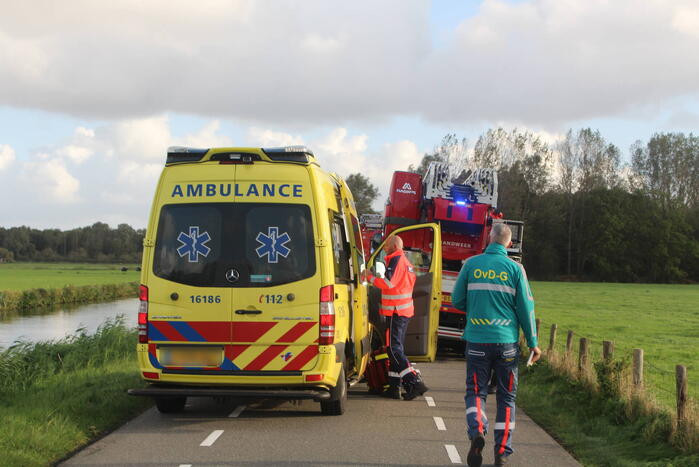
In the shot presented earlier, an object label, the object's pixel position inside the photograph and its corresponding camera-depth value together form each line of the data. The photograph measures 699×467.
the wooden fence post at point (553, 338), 14.15
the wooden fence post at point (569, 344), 12.41
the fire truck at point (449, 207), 17.80
